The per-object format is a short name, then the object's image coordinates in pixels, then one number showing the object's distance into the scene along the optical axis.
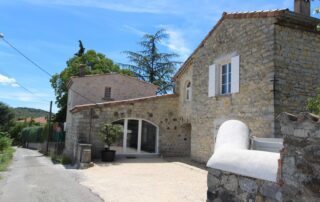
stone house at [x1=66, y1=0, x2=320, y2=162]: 8.91
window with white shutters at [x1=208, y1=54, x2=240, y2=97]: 10.46
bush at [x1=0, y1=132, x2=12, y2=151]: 18.55
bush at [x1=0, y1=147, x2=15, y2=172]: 12.85
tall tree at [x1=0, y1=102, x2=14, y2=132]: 37.25
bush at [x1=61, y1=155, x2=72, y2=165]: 14.19
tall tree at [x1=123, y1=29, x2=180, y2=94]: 29.97
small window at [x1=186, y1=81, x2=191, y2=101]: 15.12
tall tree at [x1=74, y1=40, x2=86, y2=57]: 33.46
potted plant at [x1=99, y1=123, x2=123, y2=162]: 13.15
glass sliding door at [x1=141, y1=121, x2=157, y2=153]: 15.45
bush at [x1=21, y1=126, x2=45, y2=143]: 31.11
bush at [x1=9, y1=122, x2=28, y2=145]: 42.03
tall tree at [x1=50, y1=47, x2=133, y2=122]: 28.17
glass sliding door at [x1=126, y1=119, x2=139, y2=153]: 15.05
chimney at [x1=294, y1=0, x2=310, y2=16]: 9.88
